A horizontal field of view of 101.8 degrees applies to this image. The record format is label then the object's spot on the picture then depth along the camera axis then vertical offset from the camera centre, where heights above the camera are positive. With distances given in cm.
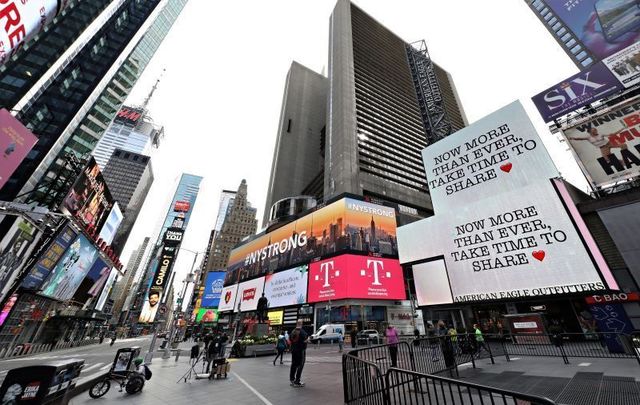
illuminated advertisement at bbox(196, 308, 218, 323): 8356 +627
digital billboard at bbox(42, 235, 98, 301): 3102 +731
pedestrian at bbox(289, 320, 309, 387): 862 -38
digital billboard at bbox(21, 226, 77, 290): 2689 +692
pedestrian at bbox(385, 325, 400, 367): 960 -13
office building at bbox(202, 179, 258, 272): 12200 +4851
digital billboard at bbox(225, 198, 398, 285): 4438 +1756
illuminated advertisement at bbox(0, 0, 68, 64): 848 +935
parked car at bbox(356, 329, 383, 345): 2608 +41
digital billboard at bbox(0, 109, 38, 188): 1591 +1076
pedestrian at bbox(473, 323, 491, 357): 1240 +12
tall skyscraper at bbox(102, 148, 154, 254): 11181 +6319
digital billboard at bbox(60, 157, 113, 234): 3139 +1644
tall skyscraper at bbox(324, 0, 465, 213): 6644 +6173
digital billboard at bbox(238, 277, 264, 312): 5528 +887
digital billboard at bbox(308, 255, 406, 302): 3931 +881
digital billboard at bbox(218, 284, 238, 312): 6338 +884
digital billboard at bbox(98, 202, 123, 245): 4406 +1736
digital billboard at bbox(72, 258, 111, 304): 4112 +768
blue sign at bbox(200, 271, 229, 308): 7844 +1240
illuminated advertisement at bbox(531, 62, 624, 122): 2016 +1846
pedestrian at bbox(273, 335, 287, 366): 1440 -29
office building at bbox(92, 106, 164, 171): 12961 +9885
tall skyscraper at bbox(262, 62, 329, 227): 9619 +7231
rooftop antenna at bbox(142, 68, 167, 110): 16471 +13809
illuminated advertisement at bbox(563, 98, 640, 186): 1862 +1376
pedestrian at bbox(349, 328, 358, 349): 2298 +16
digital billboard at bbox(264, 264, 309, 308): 4591 +870
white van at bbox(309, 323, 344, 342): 3011 +77
